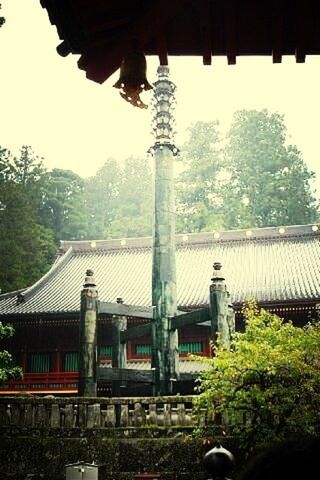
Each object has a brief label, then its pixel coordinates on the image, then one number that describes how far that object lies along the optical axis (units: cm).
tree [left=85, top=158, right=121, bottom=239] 5903
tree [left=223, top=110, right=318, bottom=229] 4597
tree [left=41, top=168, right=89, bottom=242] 5294
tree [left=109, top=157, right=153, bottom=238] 5247
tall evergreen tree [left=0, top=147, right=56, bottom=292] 3419
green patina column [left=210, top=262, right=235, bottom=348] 1402
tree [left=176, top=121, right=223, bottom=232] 4981
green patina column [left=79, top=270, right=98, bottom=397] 1348
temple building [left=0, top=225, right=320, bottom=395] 2053
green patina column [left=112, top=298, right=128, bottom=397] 1744
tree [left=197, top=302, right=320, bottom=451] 882
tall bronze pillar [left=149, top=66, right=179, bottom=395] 1565
